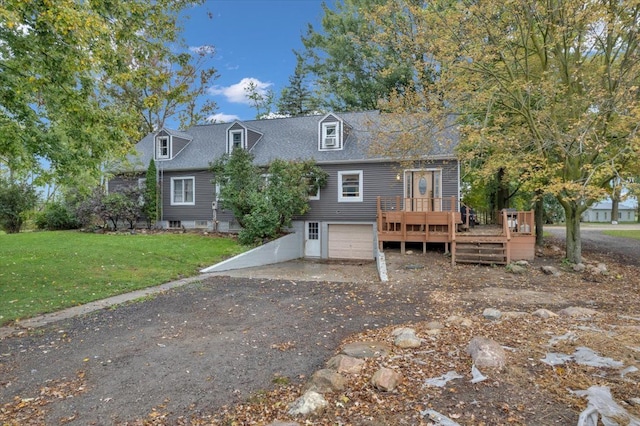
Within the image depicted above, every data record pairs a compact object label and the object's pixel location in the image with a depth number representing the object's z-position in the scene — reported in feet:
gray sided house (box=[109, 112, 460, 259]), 51.85
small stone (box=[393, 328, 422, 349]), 14.90
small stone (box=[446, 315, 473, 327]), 17.32
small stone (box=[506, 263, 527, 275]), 34.10
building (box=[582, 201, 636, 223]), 183.32
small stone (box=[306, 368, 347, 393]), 11.50
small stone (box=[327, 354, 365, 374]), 12.60
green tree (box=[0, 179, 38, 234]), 61.83
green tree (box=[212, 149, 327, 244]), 48.98
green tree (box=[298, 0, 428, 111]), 75.61
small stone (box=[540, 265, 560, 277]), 33.30
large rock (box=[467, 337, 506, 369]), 11.98
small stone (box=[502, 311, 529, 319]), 18.71
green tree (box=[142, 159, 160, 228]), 62.18
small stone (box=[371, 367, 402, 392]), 11.27
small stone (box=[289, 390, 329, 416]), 10.32
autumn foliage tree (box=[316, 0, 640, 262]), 31.91
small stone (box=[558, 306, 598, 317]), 18.94
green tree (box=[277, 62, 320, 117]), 94.27
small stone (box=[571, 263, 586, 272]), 34.91
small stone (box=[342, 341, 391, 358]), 14.15
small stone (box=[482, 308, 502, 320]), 18.74
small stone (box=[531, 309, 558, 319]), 18.40
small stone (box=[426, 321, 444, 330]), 17.10
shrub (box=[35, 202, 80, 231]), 64.18
